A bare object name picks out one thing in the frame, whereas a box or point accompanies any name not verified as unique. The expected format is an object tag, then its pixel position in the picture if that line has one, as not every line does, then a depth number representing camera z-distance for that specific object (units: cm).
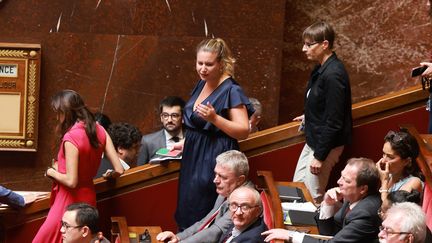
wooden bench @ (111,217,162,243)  982
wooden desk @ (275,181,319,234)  970
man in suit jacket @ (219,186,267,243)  923
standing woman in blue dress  1045
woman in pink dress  1049
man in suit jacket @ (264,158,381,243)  898
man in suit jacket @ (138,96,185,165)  1206
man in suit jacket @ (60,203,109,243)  990
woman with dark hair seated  999
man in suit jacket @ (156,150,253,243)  975
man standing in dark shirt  1102
